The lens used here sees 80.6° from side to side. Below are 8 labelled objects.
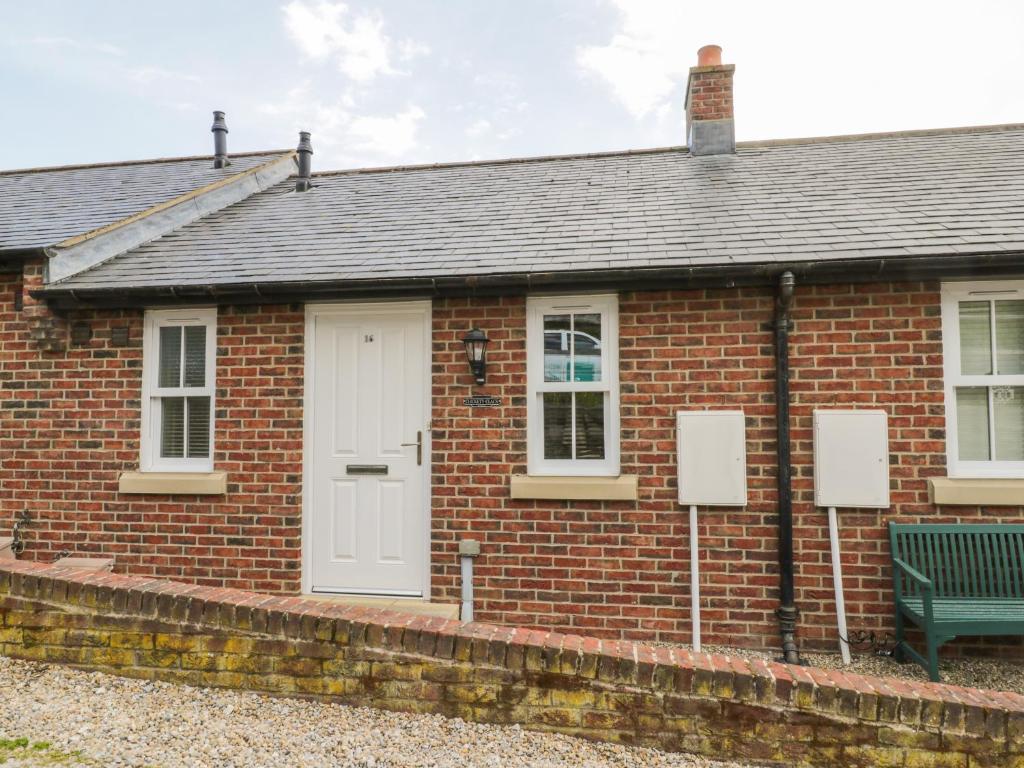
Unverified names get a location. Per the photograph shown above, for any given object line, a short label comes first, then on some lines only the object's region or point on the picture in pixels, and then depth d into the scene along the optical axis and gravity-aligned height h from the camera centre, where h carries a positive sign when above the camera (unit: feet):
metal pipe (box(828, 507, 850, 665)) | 14.87 -4.36
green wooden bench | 14.37 -3.51
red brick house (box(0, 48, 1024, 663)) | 15.67 +0.93
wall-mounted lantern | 16.53 +2.06
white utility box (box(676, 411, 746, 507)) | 15.79 -0.93
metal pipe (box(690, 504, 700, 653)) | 15.41 -4.24
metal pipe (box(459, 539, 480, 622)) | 16.57 -4.09
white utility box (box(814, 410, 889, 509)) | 15.39 -0.93
